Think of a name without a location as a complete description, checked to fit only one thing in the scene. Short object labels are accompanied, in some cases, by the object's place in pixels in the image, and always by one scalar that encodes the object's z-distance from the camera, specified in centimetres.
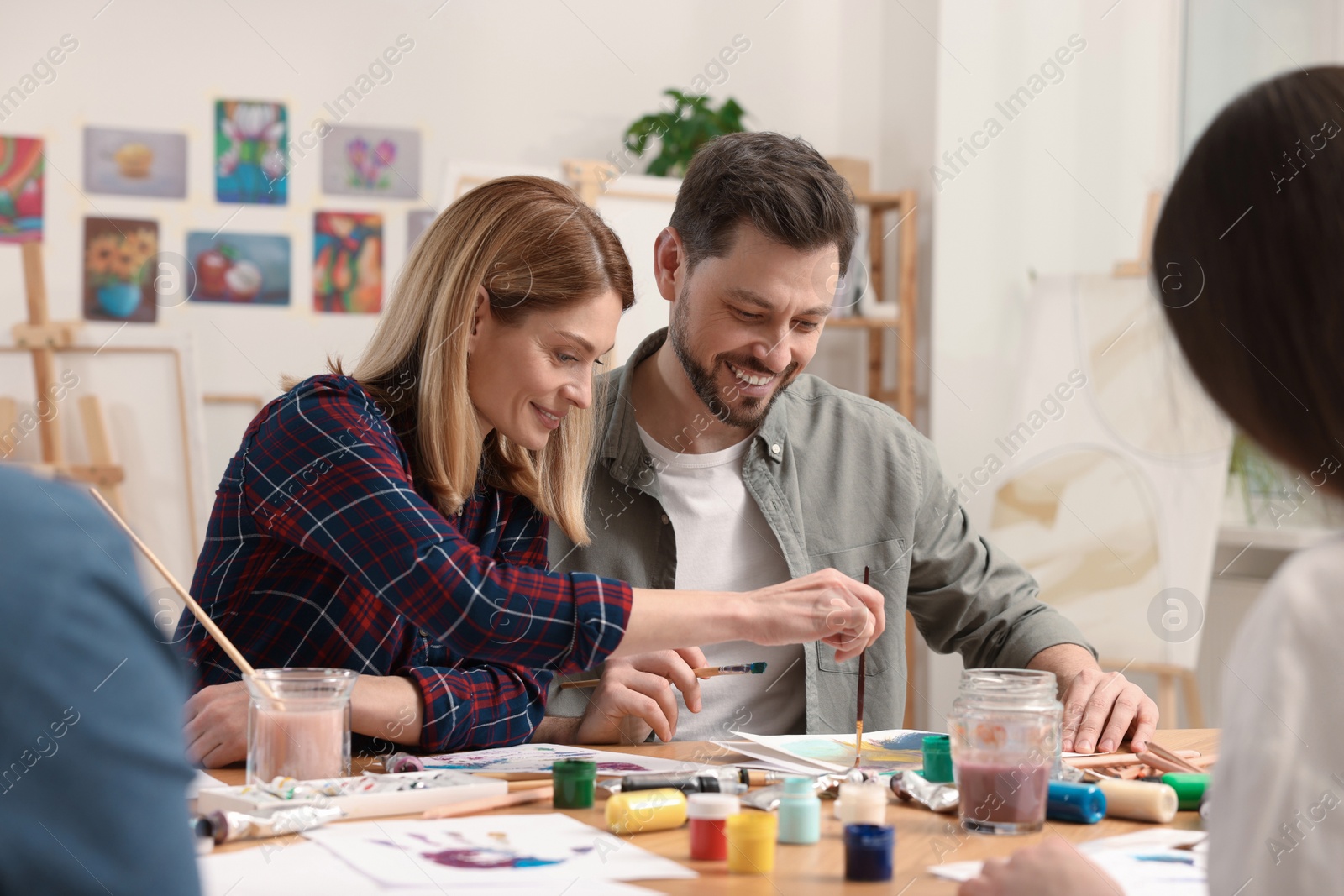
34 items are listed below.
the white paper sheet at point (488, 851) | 248
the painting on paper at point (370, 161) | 606
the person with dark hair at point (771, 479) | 331
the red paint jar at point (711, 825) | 252
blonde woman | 279
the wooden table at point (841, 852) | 247
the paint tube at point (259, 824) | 254
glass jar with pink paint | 268
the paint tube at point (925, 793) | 268
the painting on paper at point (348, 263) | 607
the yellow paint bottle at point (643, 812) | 259
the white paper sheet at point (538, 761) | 282
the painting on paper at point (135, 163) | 574
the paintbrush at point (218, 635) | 267
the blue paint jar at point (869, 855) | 249
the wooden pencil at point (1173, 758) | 283
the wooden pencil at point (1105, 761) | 285
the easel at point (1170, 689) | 504
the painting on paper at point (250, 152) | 589
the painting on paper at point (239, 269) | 590
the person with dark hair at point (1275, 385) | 221
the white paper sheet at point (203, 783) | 268
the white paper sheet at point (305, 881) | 244
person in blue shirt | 156
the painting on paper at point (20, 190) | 564
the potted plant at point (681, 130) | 608
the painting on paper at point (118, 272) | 575
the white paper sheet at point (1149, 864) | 249
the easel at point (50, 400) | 549
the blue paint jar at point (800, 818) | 258
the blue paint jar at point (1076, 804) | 267
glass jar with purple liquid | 262
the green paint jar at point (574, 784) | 267
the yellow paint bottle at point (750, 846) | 250
